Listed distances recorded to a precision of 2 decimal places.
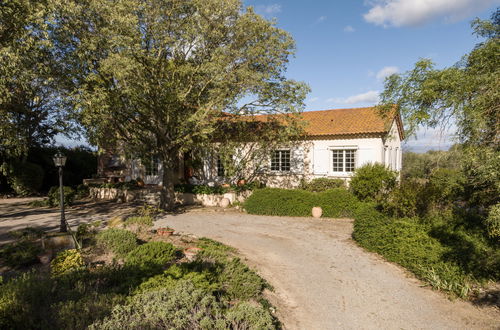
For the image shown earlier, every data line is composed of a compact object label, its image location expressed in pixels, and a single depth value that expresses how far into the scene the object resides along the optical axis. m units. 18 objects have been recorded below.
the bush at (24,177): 19.56
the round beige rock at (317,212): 13.71
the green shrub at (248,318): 4.00
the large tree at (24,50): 8.74
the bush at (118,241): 7.08
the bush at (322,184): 15.85
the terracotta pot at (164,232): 9.45
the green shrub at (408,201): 8.71
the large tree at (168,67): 10.32
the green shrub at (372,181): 13.13
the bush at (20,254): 6.67
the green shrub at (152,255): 5.90
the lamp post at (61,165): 9.43
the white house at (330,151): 15.93
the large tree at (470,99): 5.58
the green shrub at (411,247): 6.40
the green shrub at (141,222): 9.35
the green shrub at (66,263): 5.84
